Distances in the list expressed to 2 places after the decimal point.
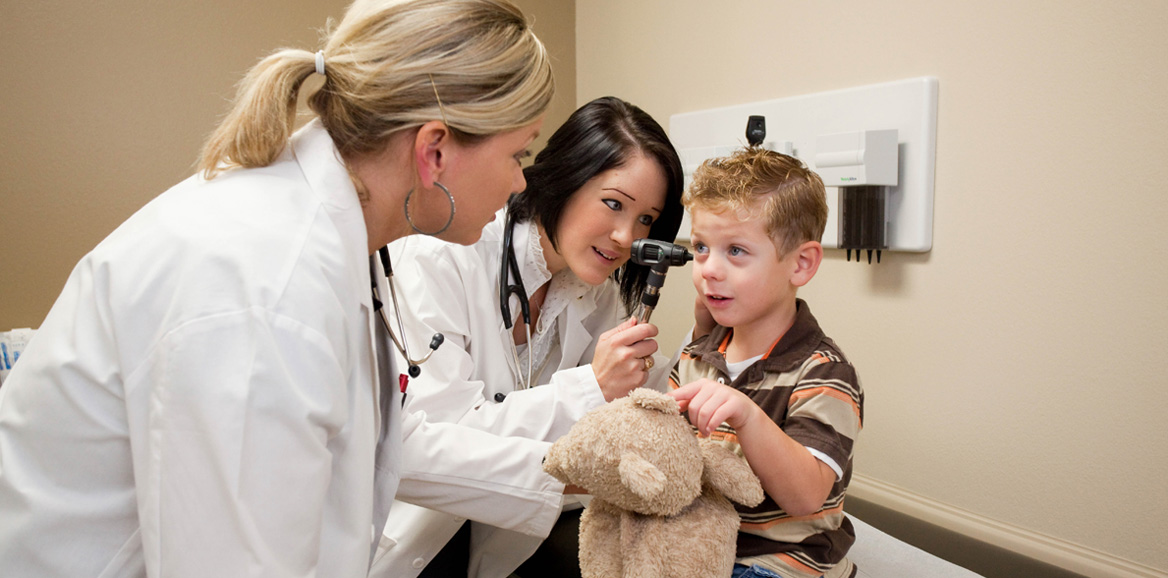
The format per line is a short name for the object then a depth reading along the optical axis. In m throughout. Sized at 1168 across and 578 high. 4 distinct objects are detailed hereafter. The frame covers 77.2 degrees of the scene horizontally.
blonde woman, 0.69
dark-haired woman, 1.34
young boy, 0.97
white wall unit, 1.48
